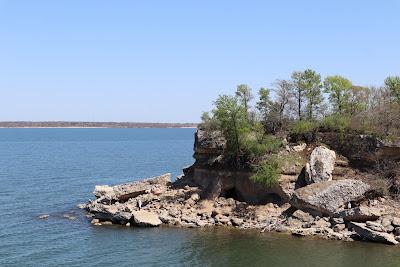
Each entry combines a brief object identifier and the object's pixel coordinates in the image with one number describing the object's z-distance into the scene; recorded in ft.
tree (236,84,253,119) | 204.95
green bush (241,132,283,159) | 182.39
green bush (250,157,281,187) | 172.24
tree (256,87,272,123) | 204.74
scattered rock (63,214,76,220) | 178.09
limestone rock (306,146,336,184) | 170.40
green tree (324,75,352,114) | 212.43
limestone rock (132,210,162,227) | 164.76
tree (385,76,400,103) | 203.21
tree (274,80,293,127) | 207.38
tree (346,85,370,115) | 208.78
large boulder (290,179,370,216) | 158.30
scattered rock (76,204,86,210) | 194.98
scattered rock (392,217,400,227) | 147.33
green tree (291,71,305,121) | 206.69
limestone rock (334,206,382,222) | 150.51
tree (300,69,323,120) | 206.49
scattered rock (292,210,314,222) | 159.53
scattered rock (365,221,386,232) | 145.38
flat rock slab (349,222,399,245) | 140.79
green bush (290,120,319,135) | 189.71
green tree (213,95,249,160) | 183.83
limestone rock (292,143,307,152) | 186.38
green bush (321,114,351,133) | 184.44
